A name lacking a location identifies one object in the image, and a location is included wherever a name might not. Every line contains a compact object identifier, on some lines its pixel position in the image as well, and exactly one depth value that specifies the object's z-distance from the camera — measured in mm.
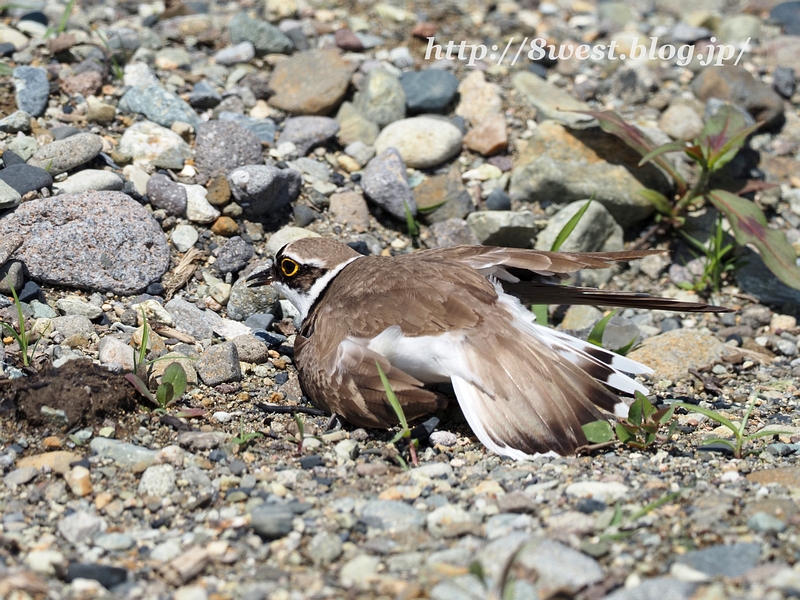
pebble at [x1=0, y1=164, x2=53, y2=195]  9180
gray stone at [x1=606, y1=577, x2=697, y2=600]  4840
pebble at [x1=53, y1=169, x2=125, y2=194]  9484
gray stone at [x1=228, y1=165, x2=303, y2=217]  9891
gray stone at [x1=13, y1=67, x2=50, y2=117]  10477
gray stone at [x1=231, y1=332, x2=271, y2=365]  8680
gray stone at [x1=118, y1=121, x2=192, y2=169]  10281
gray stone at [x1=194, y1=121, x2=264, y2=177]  10305
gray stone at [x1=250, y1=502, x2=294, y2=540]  5621
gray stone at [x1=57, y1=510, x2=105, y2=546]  5687
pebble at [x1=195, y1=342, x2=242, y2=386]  8172
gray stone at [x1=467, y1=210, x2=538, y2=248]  10633
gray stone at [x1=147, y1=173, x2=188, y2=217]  9797
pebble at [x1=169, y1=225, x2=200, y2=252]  9719
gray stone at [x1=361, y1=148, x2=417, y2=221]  10687
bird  7195
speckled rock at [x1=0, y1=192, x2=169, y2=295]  8766
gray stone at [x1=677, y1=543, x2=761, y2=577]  5082
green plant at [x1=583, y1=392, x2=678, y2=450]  7074
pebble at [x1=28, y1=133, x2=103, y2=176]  9594
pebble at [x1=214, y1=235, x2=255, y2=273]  9711
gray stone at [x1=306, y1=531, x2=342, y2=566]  5414
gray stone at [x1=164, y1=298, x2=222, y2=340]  8930
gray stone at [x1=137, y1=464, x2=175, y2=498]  6273
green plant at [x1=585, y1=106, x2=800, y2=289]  10266
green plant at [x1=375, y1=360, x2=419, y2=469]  7000
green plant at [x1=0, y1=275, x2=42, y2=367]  7594
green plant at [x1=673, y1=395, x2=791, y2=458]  7020
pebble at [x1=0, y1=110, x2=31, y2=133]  10016
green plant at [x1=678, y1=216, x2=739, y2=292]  10805
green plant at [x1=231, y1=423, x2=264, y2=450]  6965
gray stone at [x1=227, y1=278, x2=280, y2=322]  9437
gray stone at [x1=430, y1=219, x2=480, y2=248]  10797
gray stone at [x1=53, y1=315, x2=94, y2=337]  8219
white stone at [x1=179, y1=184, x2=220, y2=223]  9945
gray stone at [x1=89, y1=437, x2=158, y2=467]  6590
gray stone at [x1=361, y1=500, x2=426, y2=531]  5824
